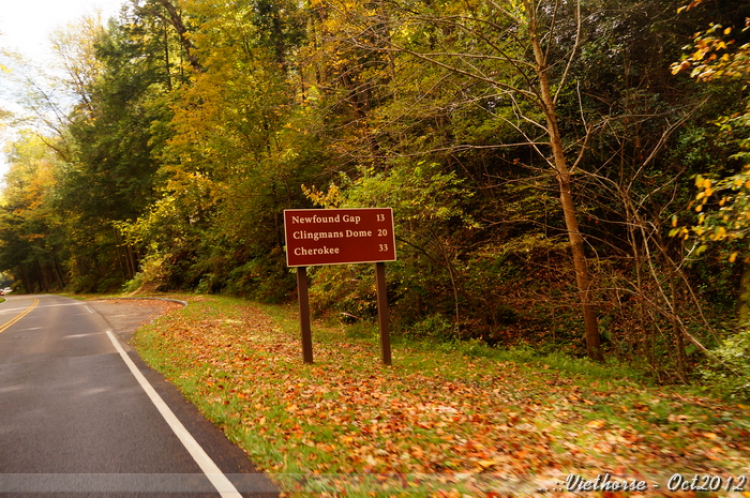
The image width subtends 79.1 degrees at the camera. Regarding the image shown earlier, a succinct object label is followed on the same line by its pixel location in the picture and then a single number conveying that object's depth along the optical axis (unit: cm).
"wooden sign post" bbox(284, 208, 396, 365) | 857
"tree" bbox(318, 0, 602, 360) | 916
